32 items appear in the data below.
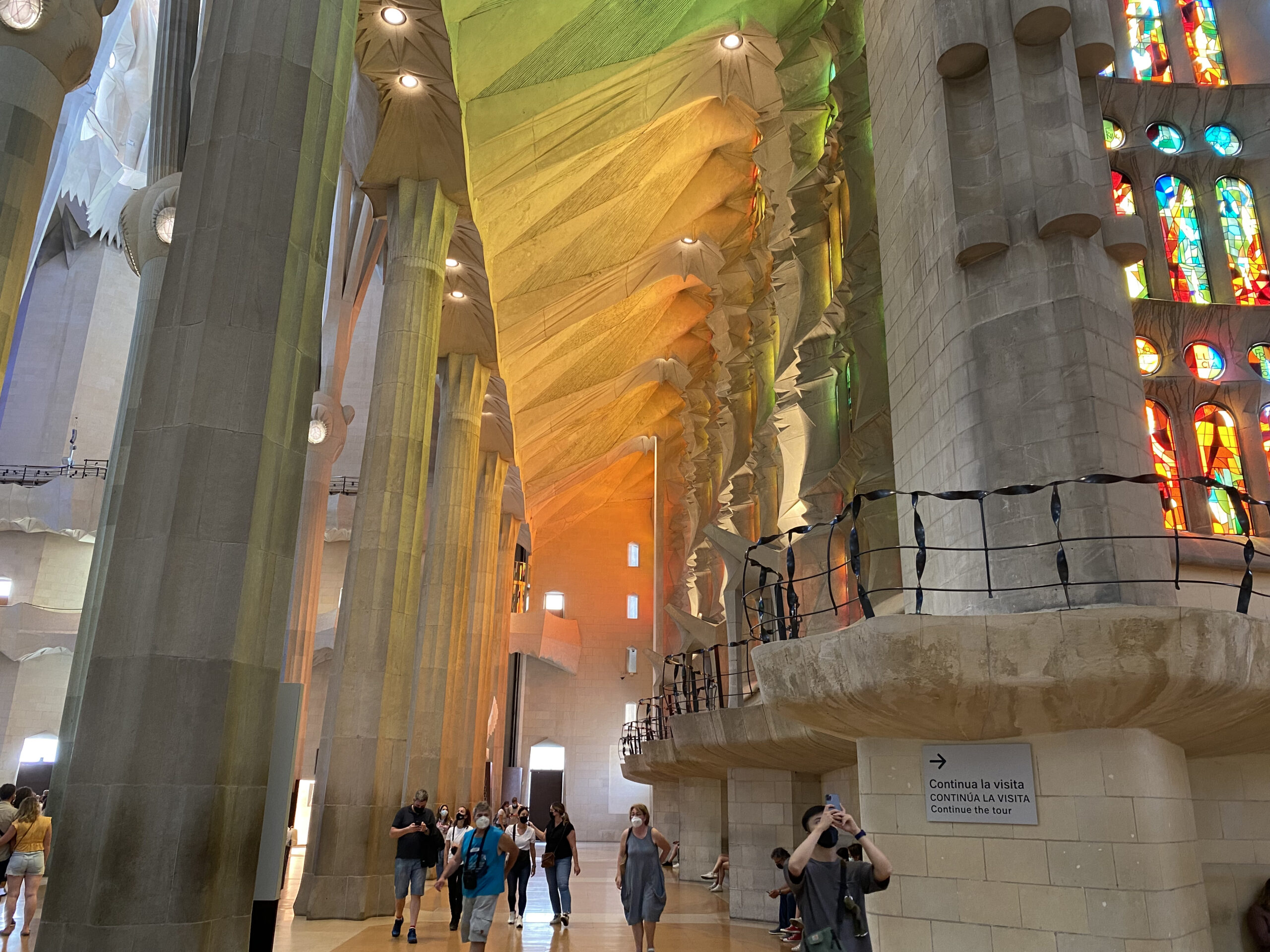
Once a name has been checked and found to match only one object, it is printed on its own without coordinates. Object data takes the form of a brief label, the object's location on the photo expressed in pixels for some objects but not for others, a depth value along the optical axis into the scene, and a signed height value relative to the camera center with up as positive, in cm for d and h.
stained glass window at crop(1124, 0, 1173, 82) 1325 +1008
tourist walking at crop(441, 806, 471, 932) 1121 -74
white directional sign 716 +11
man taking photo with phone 398 -35
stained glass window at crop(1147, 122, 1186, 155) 1273 +835
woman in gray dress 820 -67
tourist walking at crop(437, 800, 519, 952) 735 -63
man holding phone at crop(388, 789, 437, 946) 1021 -64
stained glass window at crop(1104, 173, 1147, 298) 1205 +736
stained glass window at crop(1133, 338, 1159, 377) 1170 +514
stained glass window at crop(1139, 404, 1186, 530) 1118 +392
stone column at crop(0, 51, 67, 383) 776 +485
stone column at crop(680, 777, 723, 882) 2064 -75
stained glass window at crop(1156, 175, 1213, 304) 1218 +685
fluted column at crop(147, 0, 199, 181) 1257 +872
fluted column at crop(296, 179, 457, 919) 1293 +262
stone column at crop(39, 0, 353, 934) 558 +153
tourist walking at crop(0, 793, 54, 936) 884 -61
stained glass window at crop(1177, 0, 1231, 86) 1340 +1023
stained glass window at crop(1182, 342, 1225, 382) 1175 +513
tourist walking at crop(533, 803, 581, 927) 1141 -73
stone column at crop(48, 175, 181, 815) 1062 +443
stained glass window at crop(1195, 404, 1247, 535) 1159 +410
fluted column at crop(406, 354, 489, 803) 2094 +410
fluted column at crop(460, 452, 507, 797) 2656 +441
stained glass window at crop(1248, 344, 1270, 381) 1189 +523
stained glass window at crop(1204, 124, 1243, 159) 1282 +841
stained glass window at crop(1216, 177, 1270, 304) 1221 +691
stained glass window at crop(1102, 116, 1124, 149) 1259 +829
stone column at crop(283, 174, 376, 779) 1972 +751
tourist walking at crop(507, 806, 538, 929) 1199 -97
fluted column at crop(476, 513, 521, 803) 3062 +472
